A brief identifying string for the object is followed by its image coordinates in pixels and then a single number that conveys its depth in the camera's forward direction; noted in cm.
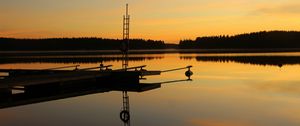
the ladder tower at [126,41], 1921
